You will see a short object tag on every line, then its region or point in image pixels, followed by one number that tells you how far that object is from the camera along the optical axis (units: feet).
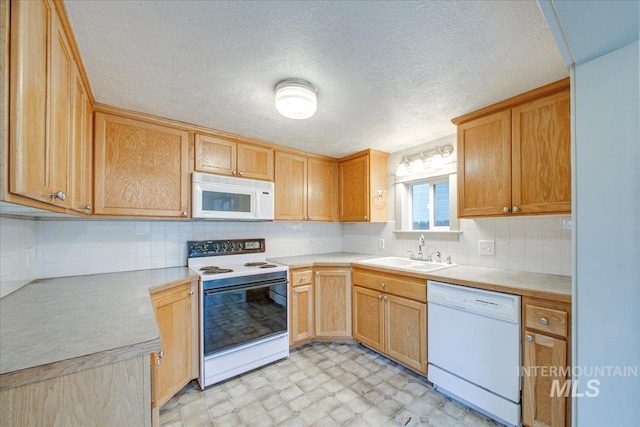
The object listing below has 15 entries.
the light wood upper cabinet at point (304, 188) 9.39
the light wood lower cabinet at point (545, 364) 4.66
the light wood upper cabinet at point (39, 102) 2.30
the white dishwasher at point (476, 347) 5.23
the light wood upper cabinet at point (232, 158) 7.68
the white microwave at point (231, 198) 7.33
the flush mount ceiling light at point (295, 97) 5.09
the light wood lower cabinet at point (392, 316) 6.86
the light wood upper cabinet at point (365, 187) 9.77
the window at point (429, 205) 8.82
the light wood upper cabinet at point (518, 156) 5.32
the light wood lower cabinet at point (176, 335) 5.73
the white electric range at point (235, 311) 6.69
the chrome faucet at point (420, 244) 8.63
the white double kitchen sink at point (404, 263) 8.13
